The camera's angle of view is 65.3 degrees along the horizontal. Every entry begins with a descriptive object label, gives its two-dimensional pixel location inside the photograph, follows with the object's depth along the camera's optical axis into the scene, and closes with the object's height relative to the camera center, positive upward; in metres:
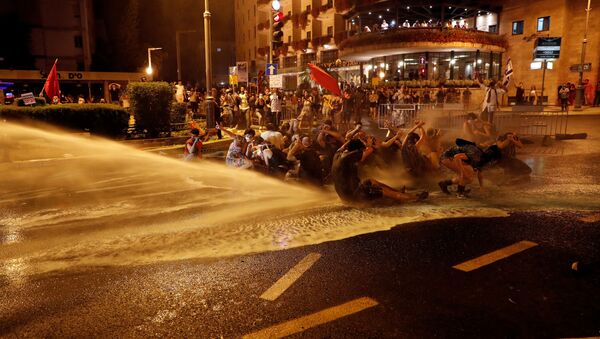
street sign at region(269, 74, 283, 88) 18.27 +0.63
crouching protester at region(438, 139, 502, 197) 7.89 -1.10
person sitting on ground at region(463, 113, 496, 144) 11.55 -0.85
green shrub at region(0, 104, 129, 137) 13.80 -0.55
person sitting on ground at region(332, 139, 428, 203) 7.06 -1.29
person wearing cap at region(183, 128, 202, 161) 11.25 -1.21
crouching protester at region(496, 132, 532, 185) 8.98 -1.38
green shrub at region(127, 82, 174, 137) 16.20 -0.26
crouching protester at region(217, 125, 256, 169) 10.26 -1.22
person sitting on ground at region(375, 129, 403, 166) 8.98 -1.04
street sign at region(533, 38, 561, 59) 21.61 +2.21
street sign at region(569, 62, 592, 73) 30.43 +1.90
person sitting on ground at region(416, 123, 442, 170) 9.58 -1.03
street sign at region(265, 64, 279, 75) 18.83 +1.13
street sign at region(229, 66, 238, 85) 23.41 +1.06
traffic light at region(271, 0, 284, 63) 16.28 +2.45
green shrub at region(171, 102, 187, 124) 17.77 -0.55
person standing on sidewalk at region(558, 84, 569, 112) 24.53 +0.01
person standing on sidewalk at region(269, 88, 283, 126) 20.06 -0.38
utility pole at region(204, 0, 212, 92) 17.06 +1.67
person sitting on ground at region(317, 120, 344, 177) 9.29 -0.93
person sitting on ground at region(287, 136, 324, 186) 8.72 -1.19
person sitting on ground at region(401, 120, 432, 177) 9.21 -1.19
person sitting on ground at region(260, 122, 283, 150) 10.24 -0.88
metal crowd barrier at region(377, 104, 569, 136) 16.22 -0.79
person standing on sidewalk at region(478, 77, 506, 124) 15.89 -0.25
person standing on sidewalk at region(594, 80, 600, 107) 30.34 -0.05
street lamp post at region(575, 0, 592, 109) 26.98 +0.13
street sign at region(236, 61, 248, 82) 20.28 +1.13
